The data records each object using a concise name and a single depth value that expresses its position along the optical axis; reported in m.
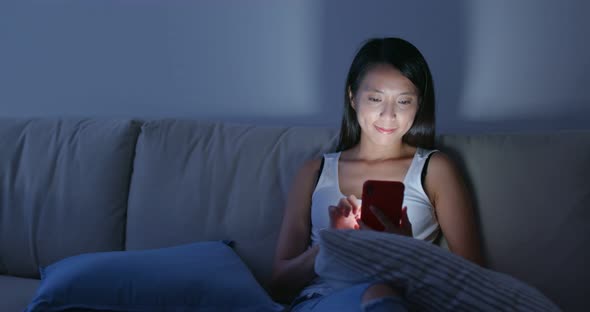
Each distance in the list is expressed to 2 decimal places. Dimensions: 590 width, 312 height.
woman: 1.49
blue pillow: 1.35
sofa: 1.50
